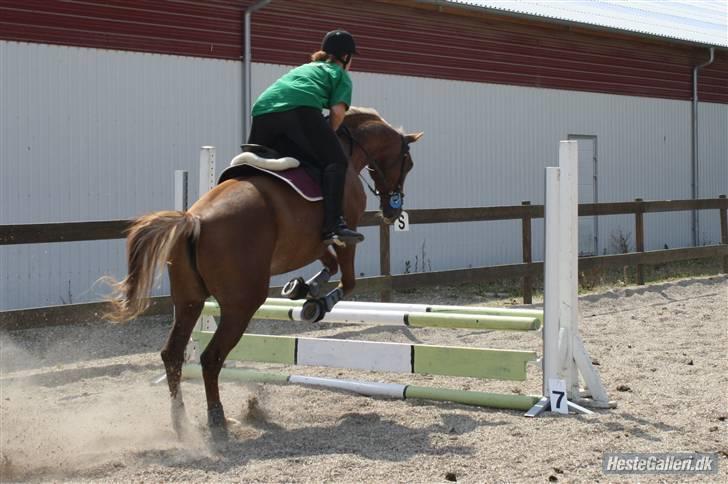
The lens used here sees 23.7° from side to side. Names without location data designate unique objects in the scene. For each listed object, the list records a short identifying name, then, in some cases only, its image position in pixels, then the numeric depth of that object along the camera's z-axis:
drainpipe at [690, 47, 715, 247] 37.46
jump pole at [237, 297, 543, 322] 12.84
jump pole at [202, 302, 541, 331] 11.42
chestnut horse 9.68
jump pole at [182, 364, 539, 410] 11.12
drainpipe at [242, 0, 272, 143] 23.17
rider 10.78
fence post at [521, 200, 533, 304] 22.19
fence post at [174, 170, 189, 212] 13.62
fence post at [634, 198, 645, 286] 25.04
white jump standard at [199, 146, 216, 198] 13.29
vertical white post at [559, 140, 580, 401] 11.16
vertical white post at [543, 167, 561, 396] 11.17
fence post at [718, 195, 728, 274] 27.84
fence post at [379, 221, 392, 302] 19.74
